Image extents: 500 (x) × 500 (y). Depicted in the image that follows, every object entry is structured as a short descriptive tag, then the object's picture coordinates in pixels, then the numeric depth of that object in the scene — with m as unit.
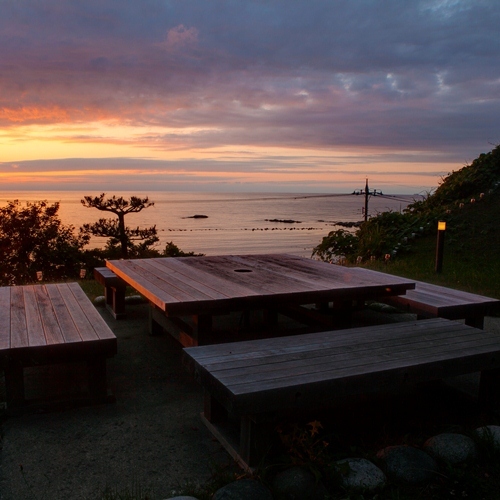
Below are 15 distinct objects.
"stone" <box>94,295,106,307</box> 7.17
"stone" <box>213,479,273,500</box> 2.27
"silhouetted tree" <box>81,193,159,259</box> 16.92
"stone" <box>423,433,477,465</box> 2.76
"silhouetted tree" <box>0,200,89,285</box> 13.90
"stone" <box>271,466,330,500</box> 2.37
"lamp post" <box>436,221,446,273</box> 8.55
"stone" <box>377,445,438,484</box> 2.60
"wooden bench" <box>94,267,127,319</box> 6.14
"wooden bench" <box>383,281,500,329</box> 4.47
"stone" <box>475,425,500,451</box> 2.90
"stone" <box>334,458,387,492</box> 2.48
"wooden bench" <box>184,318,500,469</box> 2.54
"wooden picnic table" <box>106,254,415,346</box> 3.74
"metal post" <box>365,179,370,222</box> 14.85
